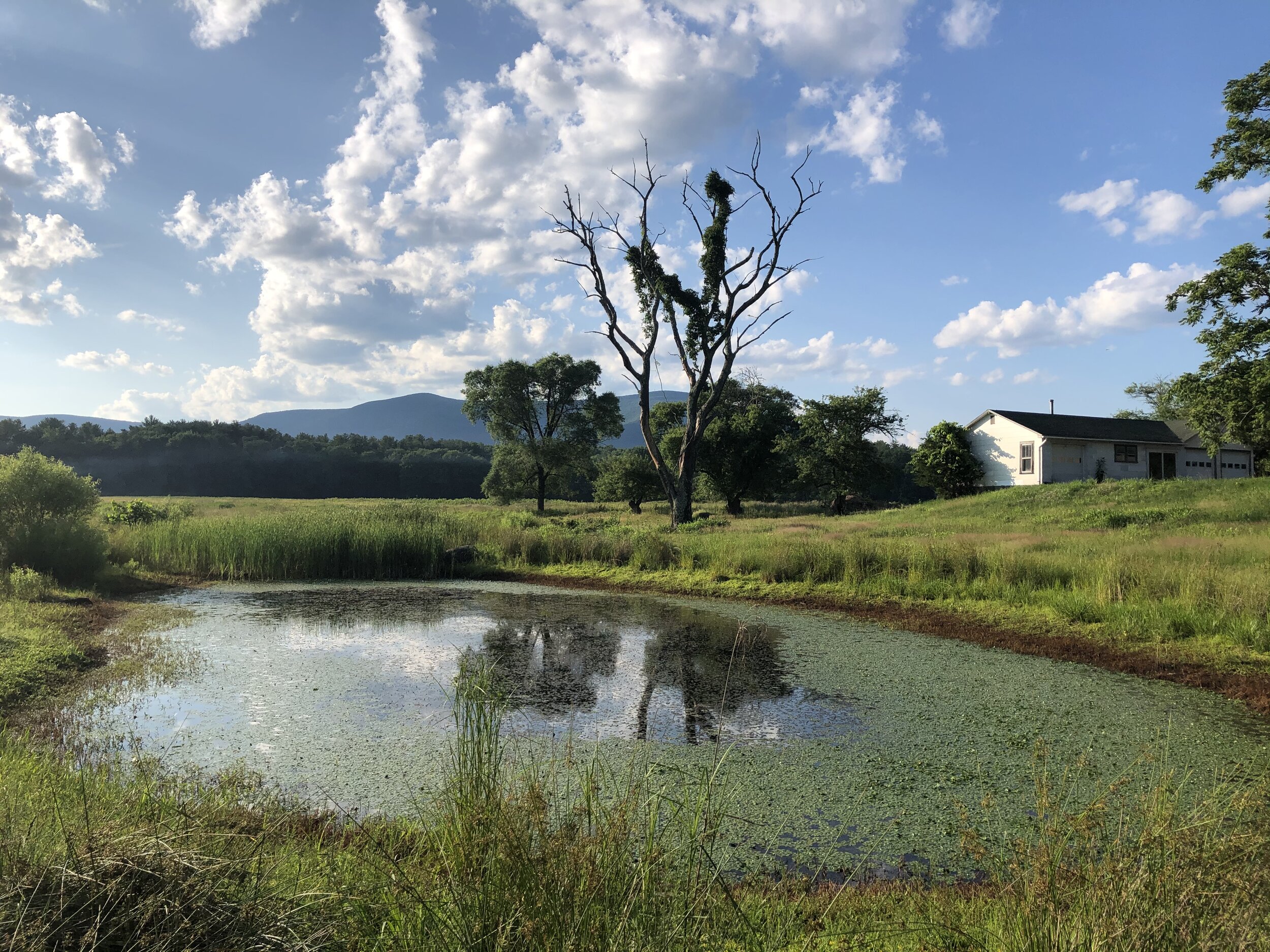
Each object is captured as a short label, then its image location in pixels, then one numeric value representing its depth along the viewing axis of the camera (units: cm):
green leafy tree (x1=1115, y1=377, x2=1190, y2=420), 4755
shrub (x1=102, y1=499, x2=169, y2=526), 1822
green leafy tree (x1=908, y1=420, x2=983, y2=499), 3262
